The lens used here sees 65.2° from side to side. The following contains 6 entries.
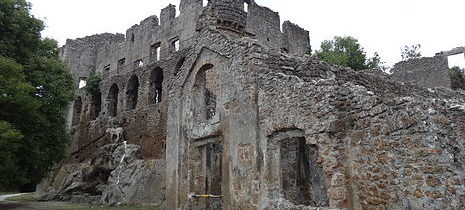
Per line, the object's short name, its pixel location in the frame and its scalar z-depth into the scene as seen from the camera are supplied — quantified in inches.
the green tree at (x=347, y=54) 1164.5
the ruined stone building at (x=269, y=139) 221.1
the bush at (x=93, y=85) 1108.1
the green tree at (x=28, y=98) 470.9
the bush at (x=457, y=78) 1066.9
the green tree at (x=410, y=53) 1455.5
